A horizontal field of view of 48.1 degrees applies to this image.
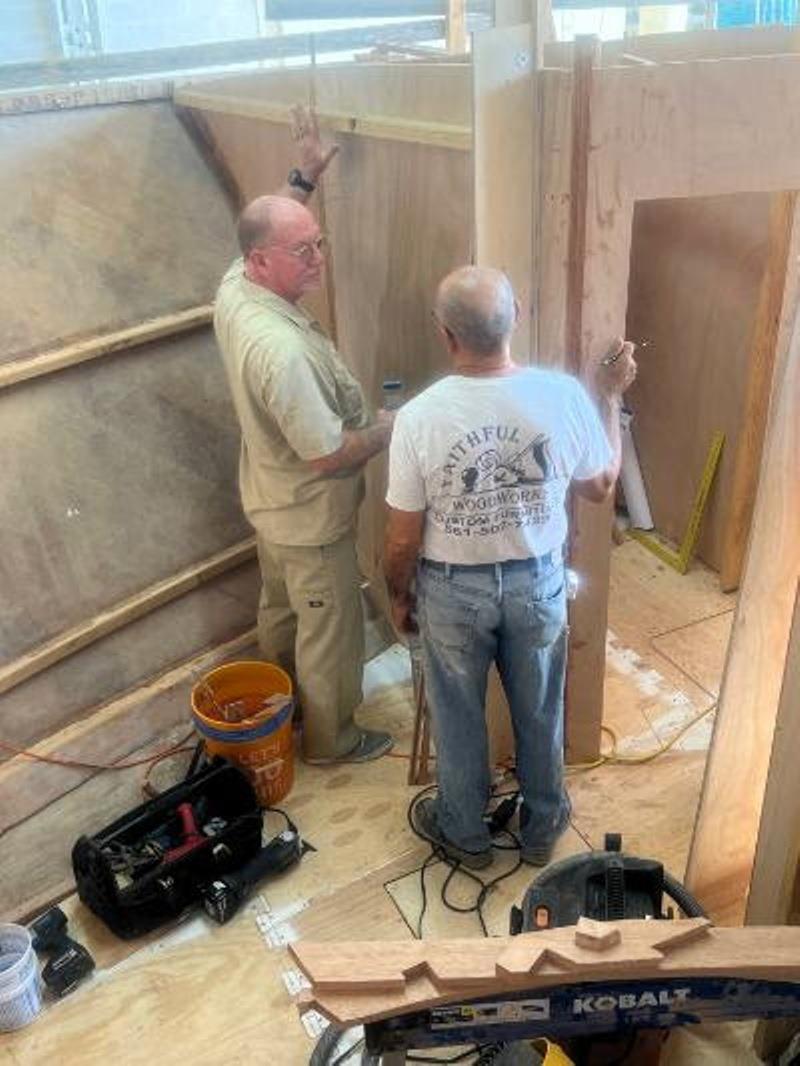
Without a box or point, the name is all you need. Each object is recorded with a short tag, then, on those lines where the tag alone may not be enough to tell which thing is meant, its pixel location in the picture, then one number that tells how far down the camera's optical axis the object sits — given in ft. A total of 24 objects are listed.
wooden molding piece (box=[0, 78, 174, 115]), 10.50
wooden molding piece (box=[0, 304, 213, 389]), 9.65
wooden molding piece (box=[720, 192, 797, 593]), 10.31
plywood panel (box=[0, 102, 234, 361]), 10.19
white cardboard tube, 13.84
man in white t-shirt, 6.70
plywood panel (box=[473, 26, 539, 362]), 6.63
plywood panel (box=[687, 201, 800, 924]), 5.98
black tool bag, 8.00
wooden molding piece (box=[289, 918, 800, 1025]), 4.29
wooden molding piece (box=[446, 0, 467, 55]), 12.56
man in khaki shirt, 8.12
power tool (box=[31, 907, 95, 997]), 7.79
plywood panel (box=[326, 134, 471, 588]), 7.74
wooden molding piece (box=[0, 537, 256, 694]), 9.37
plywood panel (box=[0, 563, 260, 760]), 9.52
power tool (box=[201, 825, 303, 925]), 8.29
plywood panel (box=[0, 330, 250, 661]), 9.59
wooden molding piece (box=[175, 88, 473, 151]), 7.15
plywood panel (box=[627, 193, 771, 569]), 11.32
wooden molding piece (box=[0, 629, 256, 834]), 9.21
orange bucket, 9.04
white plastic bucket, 7.36
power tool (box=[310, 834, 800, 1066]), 4.45
